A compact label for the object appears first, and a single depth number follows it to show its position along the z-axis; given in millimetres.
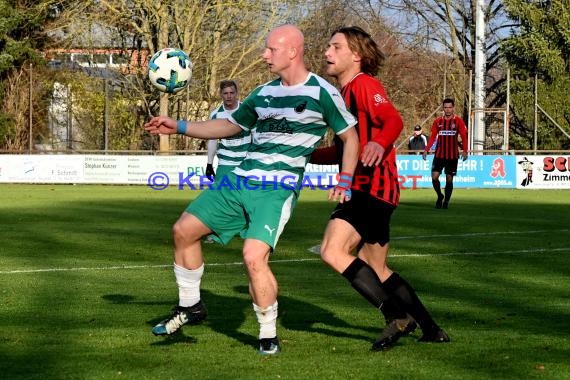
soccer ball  11906
